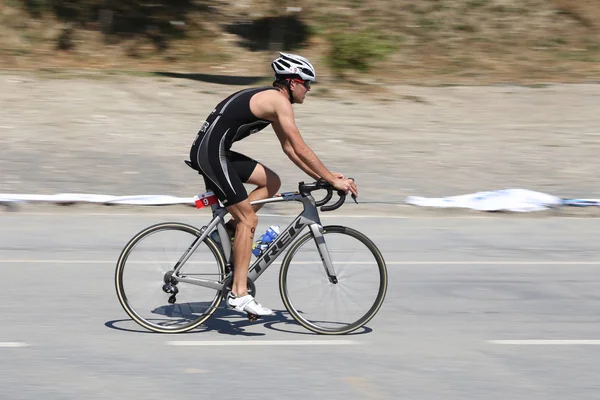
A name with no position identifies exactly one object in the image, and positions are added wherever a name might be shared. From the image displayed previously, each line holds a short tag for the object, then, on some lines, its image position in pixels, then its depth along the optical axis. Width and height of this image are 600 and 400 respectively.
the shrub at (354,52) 44.00
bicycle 13.66
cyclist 13.04
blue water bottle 13.92
